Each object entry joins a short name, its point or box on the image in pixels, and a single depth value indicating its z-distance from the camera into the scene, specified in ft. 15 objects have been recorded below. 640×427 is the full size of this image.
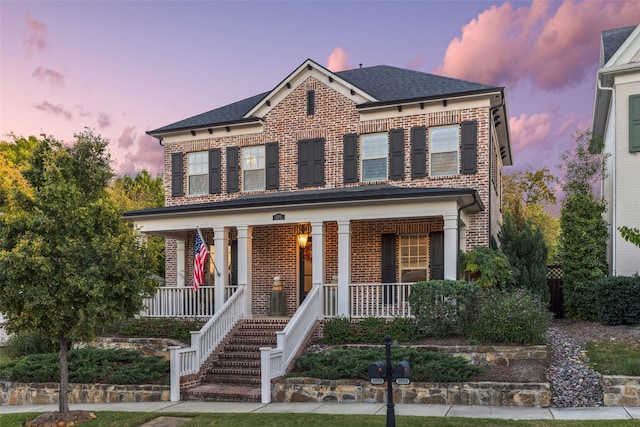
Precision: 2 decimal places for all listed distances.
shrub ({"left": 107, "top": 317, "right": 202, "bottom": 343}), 49.67
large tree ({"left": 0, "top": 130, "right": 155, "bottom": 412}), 32.50
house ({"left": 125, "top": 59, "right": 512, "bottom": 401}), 48.19
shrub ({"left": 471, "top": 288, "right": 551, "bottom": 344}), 38.07
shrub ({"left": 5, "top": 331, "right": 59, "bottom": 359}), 53.01
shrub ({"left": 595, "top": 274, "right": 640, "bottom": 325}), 45.53
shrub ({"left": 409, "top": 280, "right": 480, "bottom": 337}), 41.50
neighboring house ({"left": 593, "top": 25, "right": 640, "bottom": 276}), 50.11
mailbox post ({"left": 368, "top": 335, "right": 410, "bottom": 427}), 23.22
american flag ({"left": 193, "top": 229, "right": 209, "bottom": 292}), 49.24
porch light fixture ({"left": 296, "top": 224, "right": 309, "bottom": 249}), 57.26
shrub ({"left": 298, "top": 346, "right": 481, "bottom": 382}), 34.88
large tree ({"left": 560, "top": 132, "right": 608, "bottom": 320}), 52.90
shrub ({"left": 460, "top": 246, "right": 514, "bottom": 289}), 47.91
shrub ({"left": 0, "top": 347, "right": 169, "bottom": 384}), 41.68
